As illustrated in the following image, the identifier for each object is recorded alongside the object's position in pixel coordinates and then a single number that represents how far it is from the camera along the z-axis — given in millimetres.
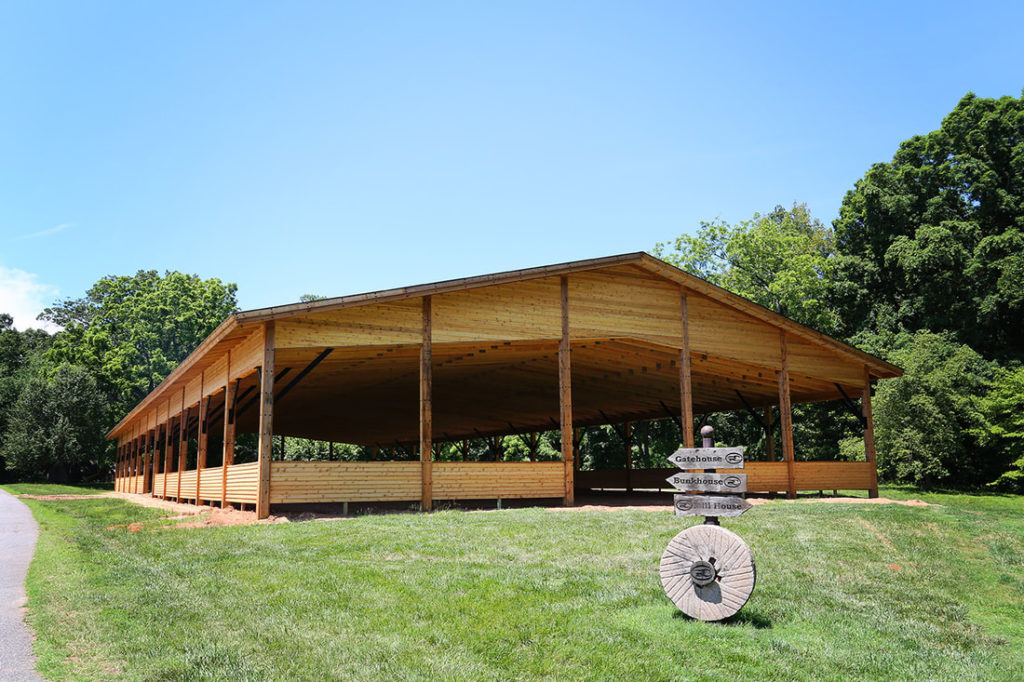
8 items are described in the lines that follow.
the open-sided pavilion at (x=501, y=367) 16188
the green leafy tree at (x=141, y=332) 55812
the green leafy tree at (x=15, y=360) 54475
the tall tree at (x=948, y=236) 34562
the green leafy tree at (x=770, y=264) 46219
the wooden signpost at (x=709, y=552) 6516
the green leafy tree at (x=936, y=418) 30422
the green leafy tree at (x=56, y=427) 48094
